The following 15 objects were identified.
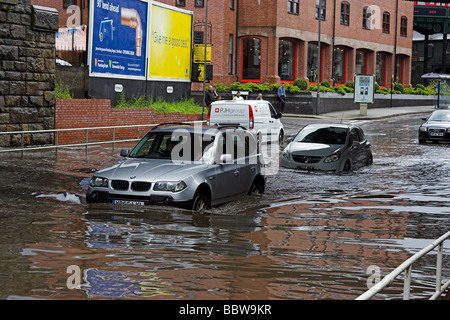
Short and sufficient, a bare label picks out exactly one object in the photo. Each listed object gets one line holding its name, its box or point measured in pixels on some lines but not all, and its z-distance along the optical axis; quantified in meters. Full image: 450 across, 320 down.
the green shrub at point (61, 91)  25.75
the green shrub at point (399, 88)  65.06
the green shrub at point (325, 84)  54.03
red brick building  50.19
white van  28.11
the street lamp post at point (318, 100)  47.74
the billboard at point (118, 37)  28.28
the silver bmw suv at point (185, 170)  12.21
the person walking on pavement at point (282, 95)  46.72
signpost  48.66
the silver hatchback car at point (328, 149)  20.56
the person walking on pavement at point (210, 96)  36.16
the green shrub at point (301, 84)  50.12
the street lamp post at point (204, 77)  31.10
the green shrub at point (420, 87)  69.38
